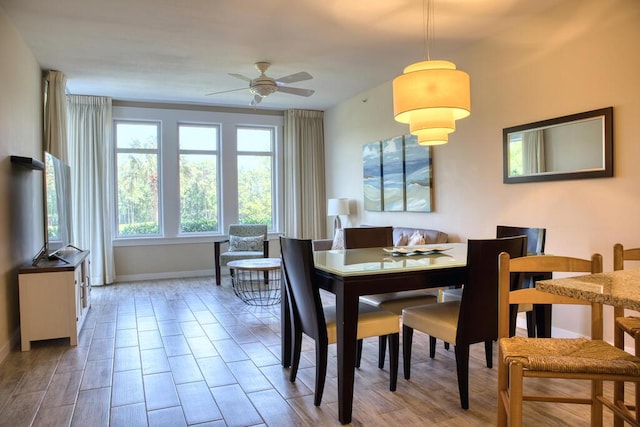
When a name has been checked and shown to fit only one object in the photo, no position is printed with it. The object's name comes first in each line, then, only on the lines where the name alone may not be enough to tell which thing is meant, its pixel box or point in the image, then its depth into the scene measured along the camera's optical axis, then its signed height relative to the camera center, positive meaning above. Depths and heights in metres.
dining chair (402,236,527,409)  2.40 -0.56
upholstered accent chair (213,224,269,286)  6.23 -0.55
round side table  5.12 -1.07
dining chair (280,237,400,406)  2.42 -0.64
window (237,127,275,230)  7.46 +0.56
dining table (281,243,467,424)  2.28 -0.40
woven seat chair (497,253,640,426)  1.43 -0.54
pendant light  2.53 +0.64
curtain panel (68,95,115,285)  6.27 +0.47
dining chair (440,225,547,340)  3.03 -0.34
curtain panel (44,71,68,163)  5.04 +1.12
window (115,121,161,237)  6.78 +0.48
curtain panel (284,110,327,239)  7.54 +0.57
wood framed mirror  3.23 +0.45
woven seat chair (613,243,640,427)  1.70 -0.48
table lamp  6.63 -0.01
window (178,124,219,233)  7.10 +0.50
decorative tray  2.98 -0.31
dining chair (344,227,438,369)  3.08 -0.65
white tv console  3.53 -0.76
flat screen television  3.89 +0.01
